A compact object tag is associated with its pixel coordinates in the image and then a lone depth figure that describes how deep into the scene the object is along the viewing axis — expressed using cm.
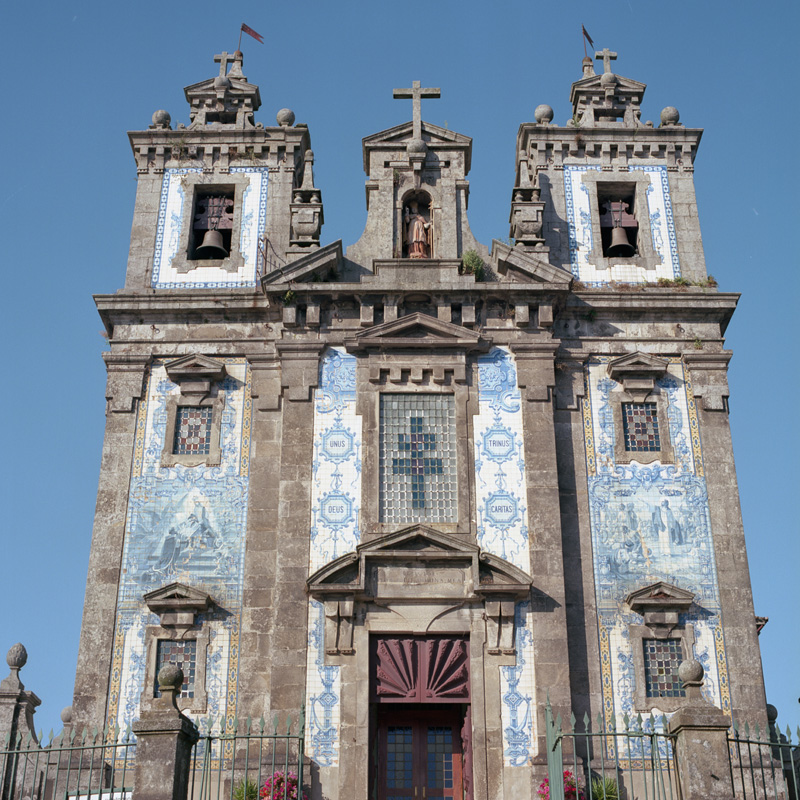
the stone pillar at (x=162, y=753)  1392
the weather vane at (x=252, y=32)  2805
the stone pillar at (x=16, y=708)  1934
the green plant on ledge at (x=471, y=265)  2322
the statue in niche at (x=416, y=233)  2383
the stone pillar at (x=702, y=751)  1410
